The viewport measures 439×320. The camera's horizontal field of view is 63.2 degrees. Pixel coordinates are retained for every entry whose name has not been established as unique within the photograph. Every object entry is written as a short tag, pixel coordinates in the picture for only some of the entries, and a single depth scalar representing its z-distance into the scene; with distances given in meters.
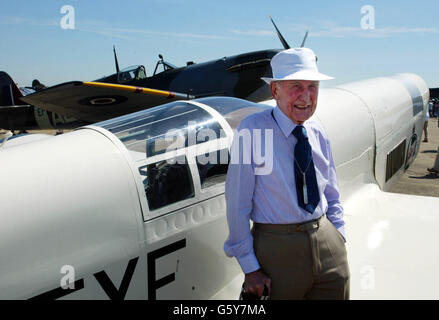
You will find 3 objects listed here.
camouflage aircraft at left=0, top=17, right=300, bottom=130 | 9.50
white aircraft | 1.63
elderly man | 1.77
